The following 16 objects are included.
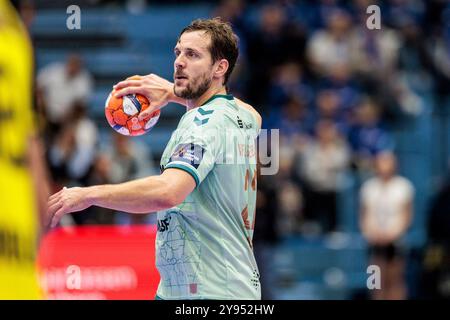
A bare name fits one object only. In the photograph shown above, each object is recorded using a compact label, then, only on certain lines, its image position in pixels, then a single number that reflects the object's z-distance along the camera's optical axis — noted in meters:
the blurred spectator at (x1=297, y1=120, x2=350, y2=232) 15.15
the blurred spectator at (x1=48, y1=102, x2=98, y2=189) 11.97
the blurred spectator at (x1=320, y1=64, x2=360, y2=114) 16.69
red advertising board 11.45
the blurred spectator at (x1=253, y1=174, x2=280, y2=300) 13.20
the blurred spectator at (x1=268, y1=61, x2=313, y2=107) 15.99
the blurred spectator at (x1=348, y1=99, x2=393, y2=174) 15.68
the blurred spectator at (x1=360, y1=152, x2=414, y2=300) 14.59
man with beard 5.46
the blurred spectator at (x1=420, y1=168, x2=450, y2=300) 14.66
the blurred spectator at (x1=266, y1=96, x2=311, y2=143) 15.15
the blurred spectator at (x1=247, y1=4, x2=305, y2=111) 15.70
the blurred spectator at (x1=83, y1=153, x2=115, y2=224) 11.63
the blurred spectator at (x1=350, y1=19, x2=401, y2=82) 17.11
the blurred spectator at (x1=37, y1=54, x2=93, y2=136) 13.72
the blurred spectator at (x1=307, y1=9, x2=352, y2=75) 17.03
